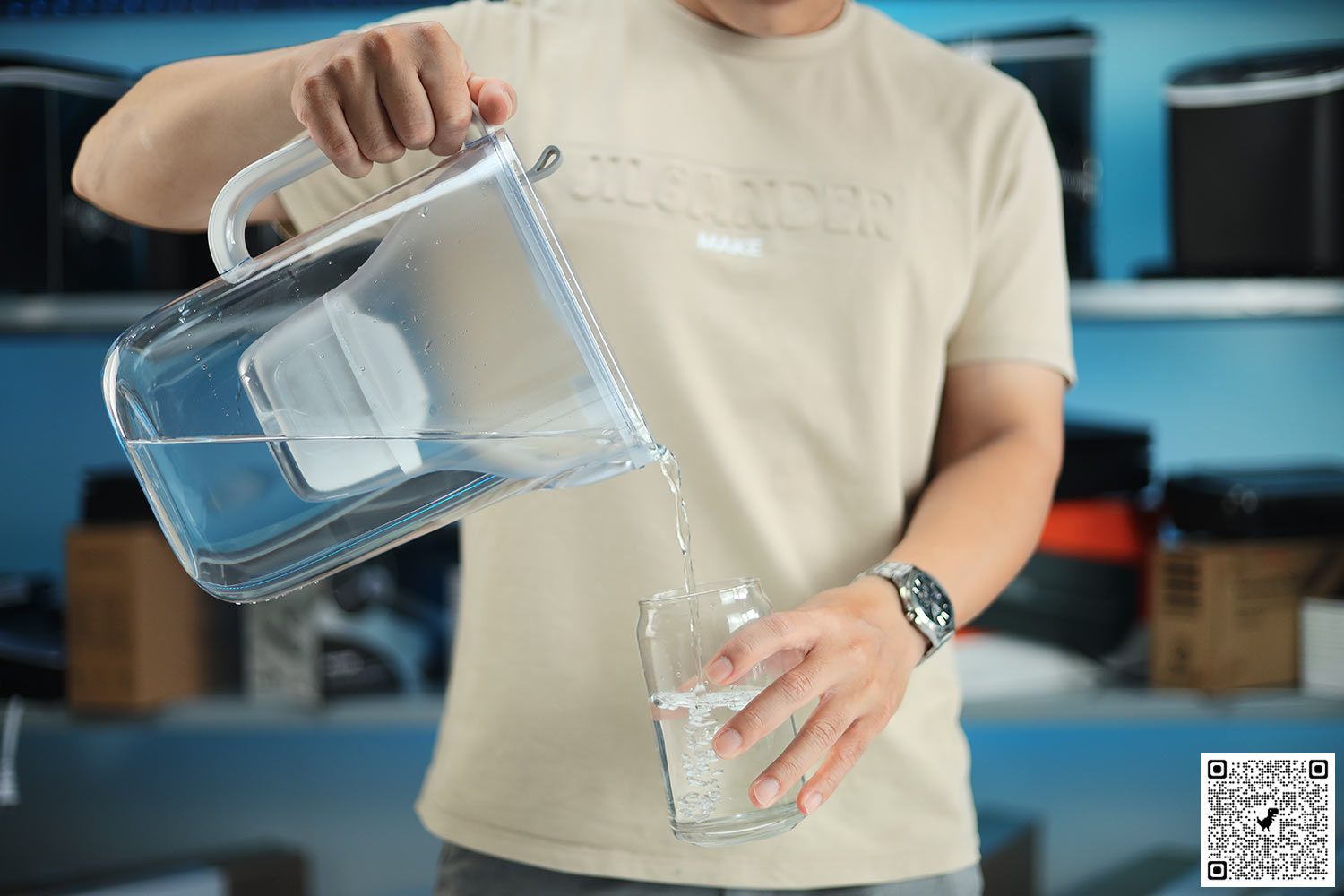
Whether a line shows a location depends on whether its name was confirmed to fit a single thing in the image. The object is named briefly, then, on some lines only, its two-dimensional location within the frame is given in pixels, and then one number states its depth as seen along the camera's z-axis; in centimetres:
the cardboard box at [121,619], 177
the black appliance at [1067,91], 173
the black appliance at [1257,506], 172
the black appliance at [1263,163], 169
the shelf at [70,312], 179
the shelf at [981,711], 168
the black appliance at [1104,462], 180
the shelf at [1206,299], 168
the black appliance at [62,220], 180
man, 94
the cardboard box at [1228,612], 169
